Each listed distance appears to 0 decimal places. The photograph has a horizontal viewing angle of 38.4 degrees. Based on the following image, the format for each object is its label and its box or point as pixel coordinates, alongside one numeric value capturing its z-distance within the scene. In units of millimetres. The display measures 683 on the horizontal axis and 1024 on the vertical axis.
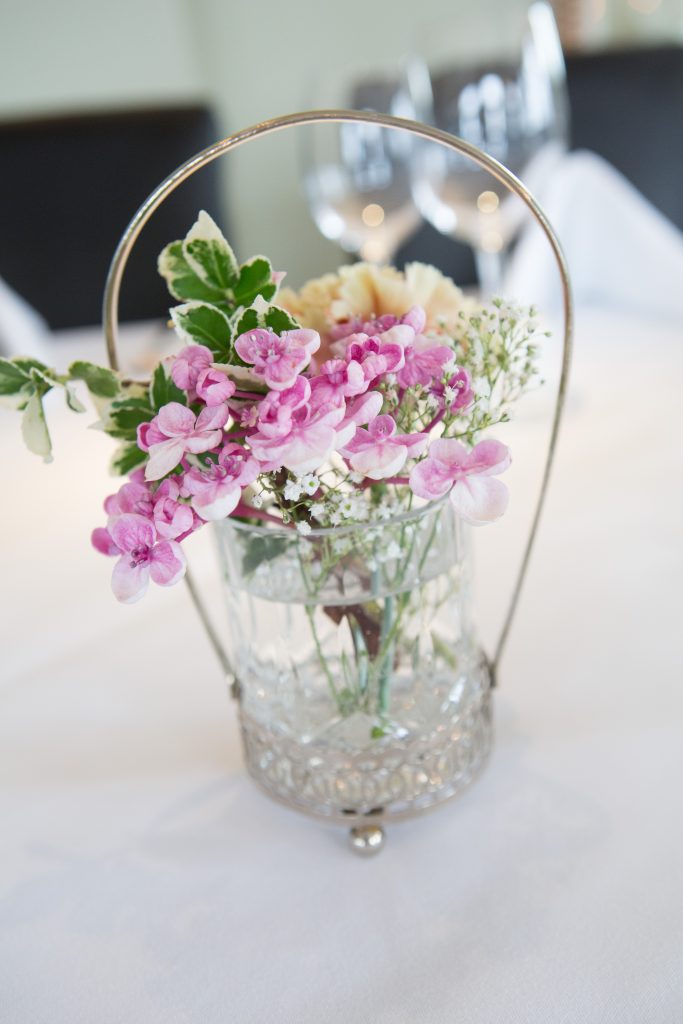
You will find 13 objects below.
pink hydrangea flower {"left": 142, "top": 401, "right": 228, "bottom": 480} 380
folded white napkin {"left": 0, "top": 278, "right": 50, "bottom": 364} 1317
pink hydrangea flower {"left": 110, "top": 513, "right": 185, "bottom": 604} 385
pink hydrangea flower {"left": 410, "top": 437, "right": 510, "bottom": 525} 388
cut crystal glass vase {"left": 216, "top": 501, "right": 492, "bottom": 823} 469
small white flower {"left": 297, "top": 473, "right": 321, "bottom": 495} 388
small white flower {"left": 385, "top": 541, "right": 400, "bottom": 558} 450
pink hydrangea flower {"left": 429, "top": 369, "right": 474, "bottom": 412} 404
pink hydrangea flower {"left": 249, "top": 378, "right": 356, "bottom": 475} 360
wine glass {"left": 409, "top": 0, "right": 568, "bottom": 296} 1007
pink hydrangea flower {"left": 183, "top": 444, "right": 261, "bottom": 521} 371
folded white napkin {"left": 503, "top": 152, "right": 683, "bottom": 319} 1227
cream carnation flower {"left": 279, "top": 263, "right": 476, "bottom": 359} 457
